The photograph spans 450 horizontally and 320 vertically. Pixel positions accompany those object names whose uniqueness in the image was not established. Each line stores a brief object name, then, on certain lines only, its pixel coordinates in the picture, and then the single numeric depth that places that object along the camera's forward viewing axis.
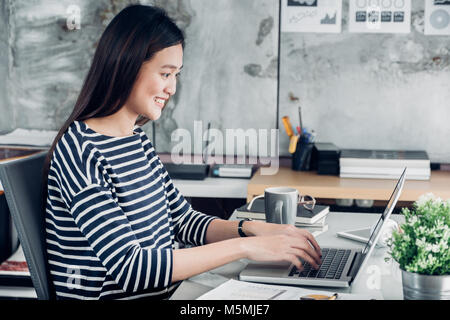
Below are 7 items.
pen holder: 2.51
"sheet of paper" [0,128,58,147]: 2.79
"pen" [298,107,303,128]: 2.66
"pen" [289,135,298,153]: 2.51
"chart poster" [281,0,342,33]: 2.61
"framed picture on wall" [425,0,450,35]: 2.55
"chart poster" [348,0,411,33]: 2.57
